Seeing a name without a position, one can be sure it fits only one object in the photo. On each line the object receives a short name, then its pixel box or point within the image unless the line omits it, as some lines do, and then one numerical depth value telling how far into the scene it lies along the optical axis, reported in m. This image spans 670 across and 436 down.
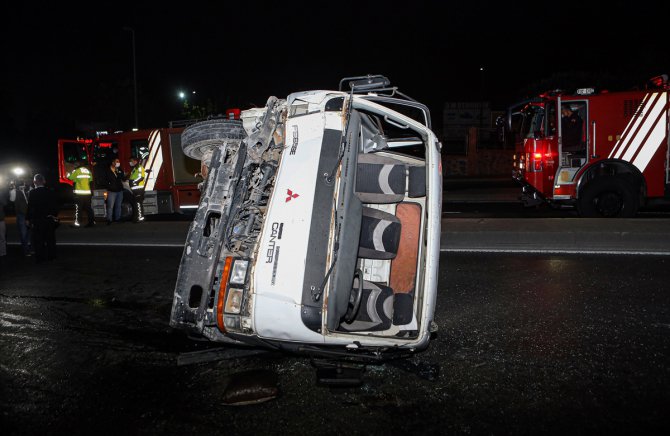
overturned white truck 3.36
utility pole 26.15
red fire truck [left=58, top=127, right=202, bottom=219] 13.52
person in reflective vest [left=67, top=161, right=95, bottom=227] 12.82
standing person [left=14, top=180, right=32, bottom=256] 9.31
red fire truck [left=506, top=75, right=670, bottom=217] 9.66
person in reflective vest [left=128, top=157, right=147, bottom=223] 13.52
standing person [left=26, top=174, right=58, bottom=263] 8.41
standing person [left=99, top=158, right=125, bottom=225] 12.18
